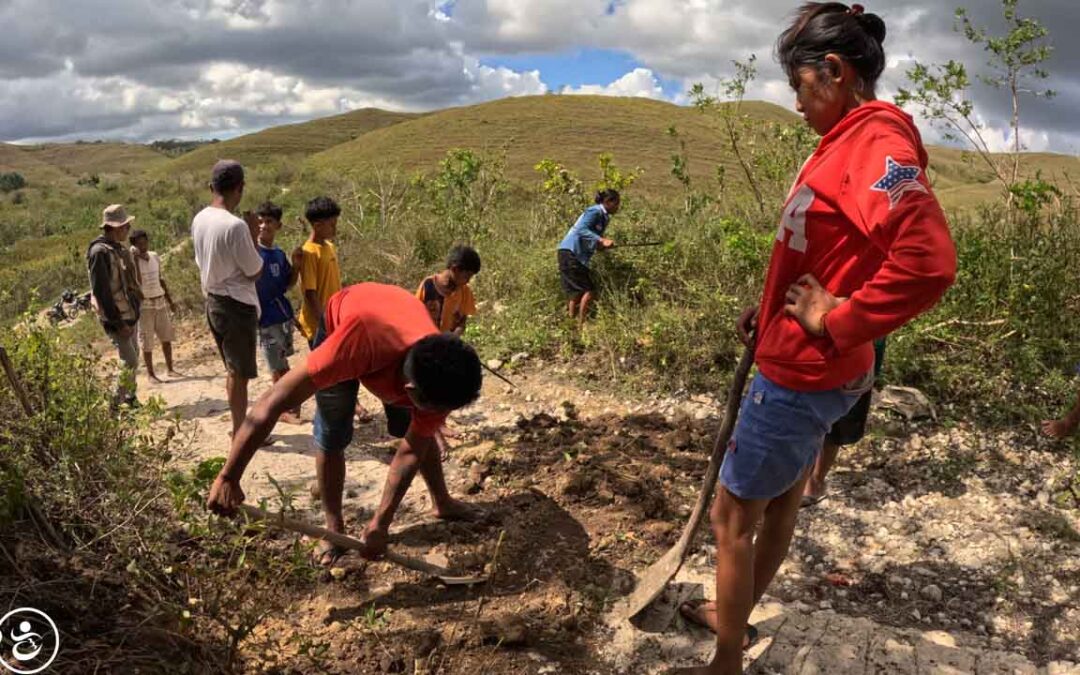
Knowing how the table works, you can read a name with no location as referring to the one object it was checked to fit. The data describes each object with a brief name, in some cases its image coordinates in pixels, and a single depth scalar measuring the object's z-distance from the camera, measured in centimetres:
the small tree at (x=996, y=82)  453
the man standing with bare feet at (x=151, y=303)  575
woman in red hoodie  150
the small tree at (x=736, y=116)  599
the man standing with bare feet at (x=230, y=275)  363
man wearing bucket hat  470
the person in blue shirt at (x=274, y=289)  432
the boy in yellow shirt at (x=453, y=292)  396
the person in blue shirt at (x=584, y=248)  588
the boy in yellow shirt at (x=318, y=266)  424
